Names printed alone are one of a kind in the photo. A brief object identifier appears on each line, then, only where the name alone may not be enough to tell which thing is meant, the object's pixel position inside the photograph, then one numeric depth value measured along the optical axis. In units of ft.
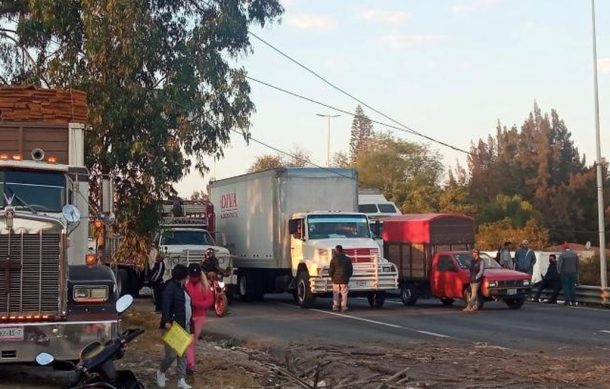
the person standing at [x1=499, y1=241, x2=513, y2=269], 99.09
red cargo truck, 85.97
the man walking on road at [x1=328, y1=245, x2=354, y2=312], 83.05
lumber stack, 49.29
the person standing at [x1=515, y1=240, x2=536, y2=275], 99.66
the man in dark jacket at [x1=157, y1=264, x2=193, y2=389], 39.93
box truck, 88.07
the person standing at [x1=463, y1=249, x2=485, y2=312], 84.12
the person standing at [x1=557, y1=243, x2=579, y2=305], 93.15
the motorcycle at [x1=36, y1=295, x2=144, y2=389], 28.60
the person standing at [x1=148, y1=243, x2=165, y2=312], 84.33
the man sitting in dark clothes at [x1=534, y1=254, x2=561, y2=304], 96.78
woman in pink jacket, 44.52
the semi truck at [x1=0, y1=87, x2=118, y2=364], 37.01
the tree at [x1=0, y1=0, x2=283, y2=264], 72.69
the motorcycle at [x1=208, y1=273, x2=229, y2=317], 79.05
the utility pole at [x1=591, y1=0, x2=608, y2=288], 102.47
